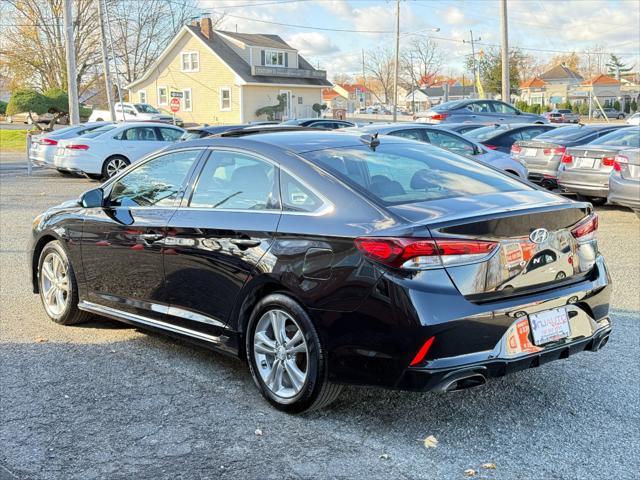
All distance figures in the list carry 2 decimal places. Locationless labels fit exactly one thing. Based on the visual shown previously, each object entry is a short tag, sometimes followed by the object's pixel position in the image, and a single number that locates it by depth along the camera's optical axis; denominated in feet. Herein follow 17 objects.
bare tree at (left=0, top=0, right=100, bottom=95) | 169.68
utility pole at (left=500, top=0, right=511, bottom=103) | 92.89
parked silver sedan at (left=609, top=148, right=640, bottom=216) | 34.50
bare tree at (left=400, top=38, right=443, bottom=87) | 375.86
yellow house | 181.68
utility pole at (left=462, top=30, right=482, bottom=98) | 272.27
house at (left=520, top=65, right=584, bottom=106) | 294.87
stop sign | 108.88
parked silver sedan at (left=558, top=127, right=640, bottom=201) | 40.09
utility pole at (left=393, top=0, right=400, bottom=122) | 164.31
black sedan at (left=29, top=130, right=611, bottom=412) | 12.17
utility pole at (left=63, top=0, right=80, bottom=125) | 88.07
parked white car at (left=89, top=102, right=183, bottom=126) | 148.05
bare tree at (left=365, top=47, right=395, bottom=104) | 389.39
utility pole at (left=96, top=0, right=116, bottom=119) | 114.06
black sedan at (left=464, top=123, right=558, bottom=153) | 52.01
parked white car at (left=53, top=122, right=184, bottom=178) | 61.72
